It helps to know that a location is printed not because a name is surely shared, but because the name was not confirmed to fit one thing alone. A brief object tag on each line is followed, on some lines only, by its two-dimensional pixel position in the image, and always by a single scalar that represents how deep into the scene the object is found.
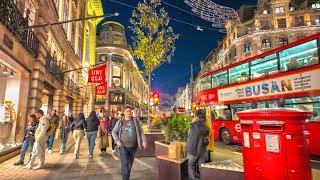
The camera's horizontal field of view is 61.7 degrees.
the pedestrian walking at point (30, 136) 9.07
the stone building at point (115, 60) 61.06
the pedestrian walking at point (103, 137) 12.03
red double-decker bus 10.20
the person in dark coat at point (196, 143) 5.55
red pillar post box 3.43
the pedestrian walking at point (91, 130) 10.86
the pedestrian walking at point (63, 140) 12.04
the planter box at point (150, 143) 10.94
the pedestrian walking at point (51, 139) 12.21
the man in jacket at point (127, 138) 5.97
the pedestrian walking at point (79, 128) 10.92
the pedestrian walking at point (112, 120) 13.32
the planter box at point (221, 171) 4.42
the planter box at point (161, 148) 7.84
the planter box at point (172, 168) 5.77
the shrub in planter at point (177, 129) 7.67
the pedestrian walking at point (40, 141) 8.29
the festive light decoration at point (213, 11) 21.30
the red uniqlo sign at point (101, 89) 26.72
